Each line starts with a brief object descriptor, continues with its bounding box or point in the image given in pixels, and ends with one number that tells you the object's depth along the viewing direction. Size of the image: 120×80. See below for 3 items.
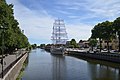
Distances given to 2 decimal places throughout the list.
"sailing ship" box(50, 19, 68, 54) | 68.29
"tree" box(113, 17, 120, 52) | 29.24
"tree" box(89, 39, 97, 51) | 57.30
